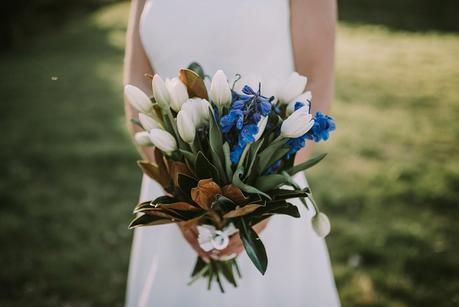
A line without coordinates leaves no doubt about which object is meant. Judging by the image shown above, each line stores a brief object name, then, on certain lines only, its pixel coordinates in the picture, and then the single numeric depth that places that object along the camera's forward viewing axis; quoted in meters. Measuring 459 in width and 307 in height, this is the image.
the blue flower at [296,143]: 1.41
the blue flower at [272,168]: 1.54
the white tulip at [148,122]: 1.46
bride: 1.82
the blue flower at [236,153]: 1.39
